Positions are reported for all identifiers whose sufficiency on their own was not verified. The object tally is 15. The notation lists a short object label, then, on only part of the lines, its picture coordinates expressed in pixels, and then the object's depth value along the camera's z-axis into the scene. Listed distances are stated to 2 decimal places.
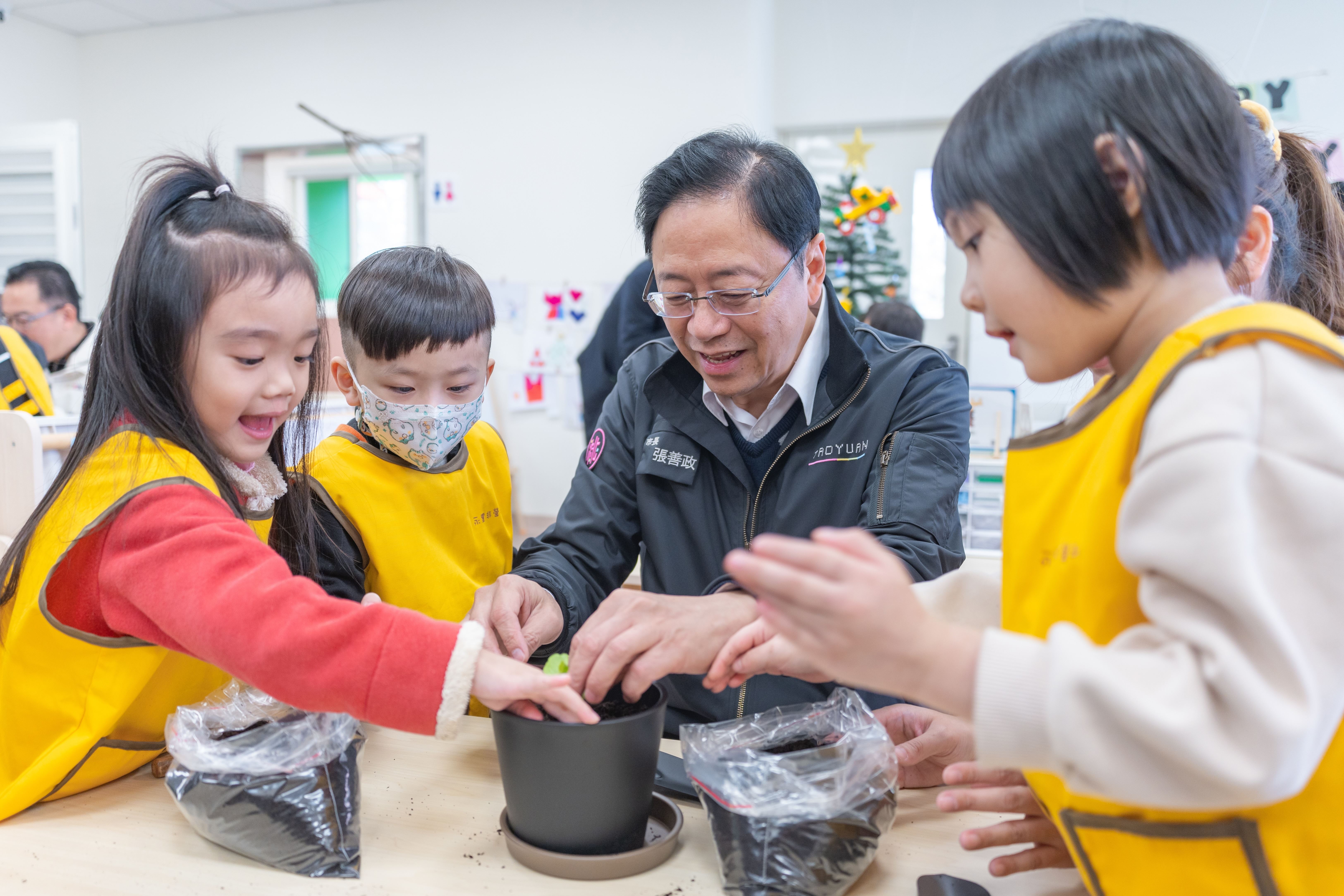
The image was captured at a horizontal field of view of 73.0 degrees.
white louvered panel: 4.99
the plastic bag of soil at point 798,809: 0.73
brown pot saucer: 0.78
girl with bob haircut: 0.52
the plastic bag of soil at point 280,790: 0.79
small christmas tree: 4.35
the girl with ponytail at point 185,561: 0.80
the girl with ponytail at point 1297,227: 1.03
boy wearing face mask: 1.37
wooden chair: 1.50
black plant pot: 0.75
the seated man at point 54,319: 4.24
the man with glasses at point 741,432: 1.28
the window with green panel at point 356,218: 5.28
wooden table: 0.77
